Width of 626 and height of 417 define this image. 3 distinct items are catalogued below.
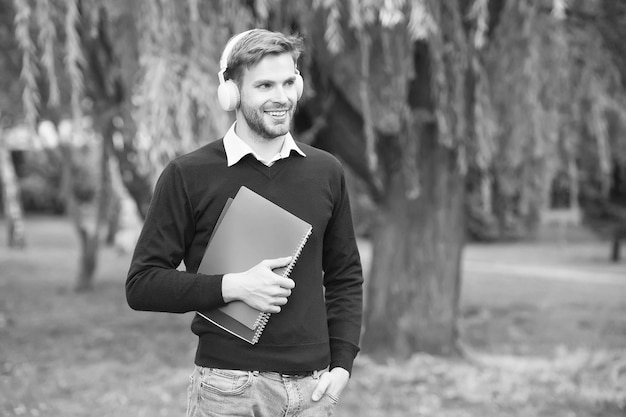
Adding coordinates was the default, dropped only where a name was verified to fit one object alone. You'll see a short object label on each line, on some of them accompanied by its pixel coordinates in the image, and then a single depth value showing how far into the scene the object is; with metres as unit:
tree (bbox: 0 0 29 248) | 5.19
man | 2.12
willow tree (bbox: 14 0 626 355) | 4.75
